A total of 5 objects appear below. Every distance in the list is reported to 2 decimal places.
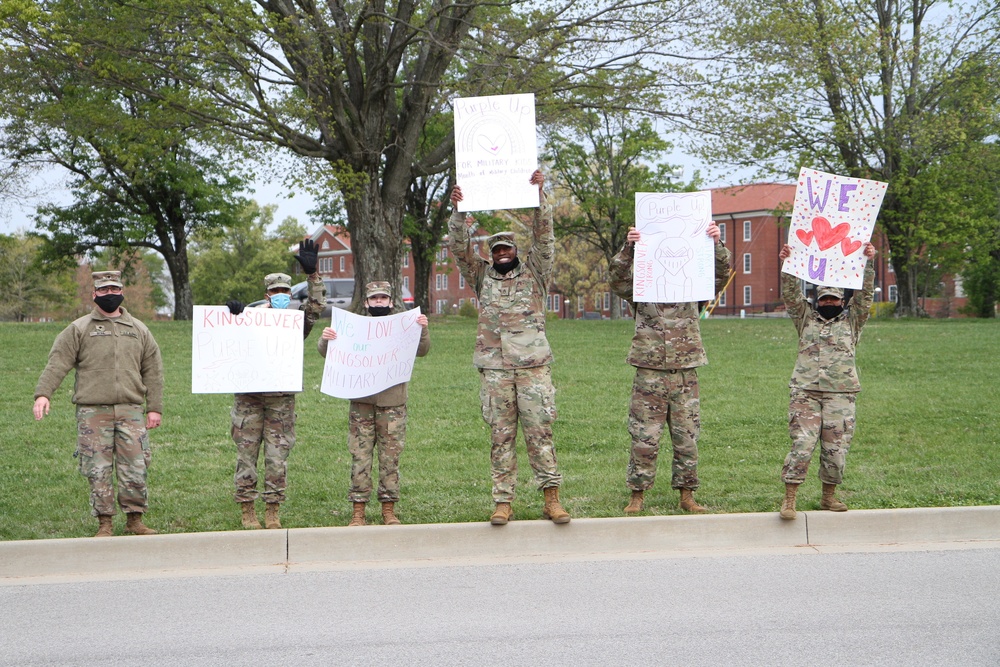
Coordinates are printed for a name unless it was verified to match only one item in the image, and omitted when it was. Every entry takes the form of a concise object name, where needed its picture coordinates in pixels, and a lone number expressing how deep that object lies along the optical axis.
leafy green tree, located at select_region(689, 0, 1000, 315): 32.22
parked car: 37.09
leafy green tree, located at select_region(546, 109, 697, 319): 52.16
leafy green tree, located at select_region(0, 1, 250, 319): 22.00
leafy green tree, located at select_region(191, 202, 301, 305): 84.31
